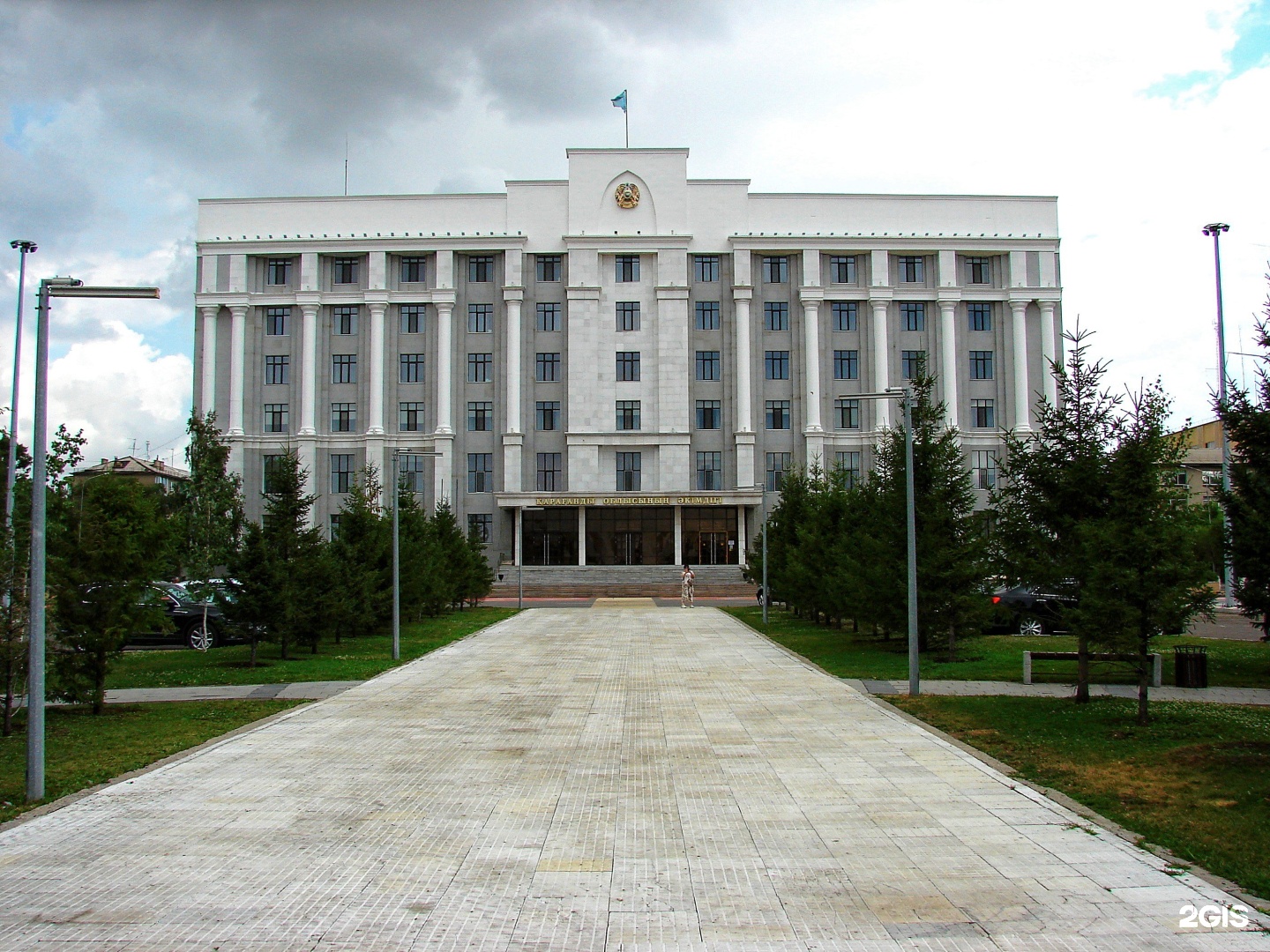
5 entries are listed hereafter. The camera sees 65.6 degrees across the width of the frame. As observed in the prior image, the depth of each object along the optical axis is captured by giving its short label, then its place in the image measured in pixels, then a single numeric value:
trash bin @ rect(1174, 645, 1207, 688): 18.12
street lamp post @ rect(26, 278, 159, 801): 10.43
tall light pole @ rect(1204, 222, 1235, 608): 38.41
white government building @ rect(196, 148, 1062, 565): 66.38
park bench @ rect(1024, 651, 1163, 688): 17.11
